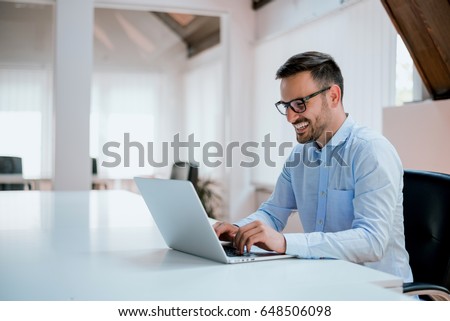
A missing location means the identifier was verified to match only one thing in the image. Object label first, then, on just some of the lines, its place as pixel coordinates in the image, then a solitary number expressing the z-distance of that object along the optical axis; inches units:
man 66.4
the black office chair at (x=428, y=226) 70.2
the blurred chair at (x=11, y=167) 248.2
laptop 59.5
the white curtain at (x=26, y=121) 248.4
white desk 47.9
